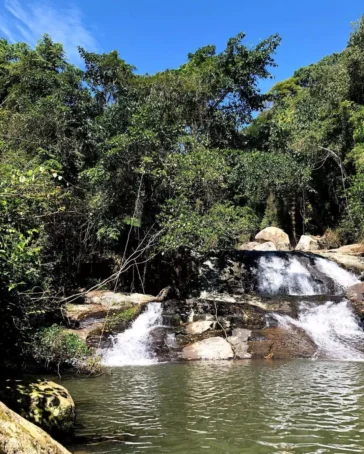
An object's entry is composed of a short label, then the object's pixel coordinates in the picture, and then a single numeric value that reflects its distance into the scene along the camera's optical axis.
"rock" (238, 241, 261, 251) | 27.50
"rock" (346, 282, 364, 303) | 15.63
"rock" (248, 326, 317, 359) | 12.20
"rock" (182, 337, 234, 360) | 12.05
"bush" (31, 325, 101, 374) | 9.33
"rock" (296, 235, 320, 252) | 26.41
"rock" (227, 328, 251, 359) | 12.20
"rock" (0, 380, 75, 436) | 5.59
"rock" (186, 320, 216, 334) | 13.41
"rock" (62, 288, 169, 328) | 14.09
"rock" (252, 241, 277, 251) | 26.61
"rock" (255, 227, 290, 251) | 27.81
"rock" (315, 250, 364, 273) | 19.22
